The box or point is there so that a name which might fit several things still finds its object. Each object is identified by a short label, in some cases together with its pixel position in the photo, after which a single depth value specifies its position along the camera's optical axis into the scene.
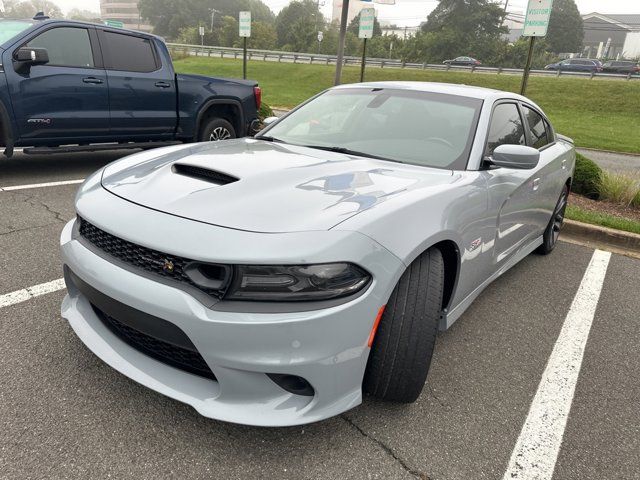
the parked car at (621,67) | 38.75
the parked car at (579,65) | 39.78
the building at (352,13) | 101.20
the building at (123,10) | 137.75
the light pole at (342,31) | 11.72
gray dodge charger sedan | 1.74
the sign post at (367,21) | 11.47
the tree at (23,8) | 134.12
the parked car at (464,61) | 48.67
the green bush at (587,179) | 7.10
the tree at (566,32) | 80.94
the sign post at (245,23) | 13.11
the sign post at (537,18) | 7.48
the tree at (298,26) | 65.31
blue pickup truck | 5.36
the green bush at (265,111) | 10.56
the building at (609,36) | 92.06
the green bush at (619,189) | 6.72
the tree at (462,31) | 59.38
